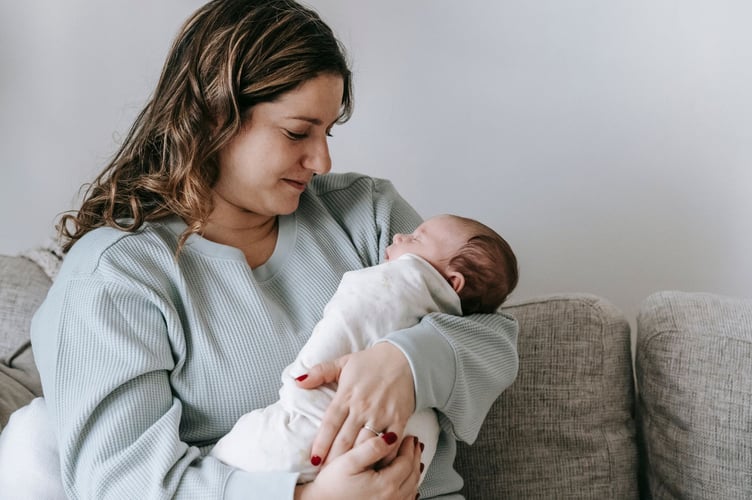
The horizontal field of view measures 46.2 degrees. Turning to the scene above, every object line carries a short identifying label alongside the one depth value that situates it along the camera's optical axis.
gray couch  1.76
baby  1.32
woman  1.33
